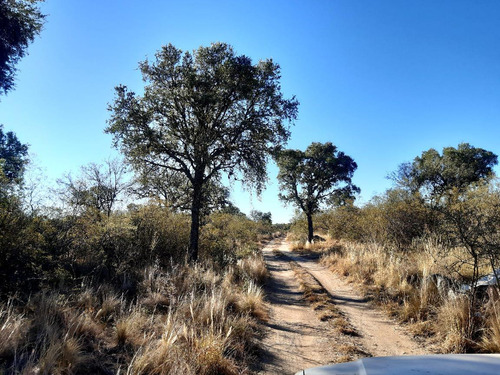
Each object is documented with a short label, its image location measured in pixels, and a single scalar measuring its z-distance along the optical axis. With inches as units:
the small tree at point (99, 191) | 695.1
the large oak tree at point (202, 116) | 420.5
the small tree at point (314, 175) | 1061.1
